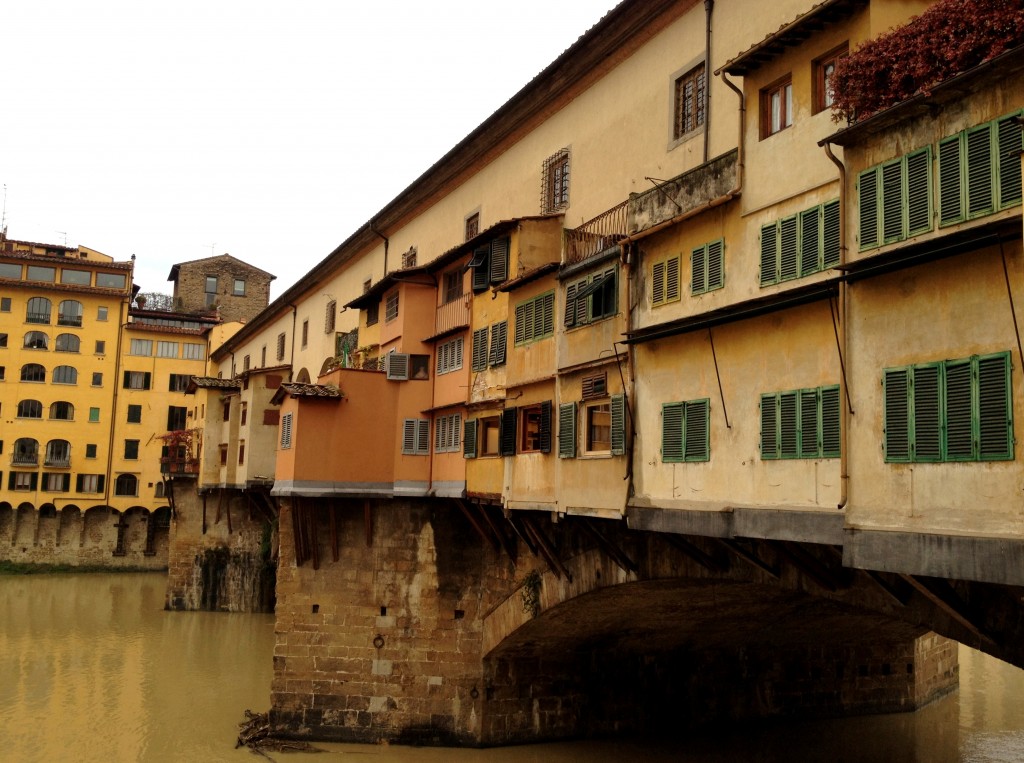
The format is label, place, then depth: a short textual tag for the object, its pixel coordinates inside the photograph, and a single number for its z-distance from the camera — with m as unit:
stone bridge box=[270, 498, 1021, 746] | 19.19
